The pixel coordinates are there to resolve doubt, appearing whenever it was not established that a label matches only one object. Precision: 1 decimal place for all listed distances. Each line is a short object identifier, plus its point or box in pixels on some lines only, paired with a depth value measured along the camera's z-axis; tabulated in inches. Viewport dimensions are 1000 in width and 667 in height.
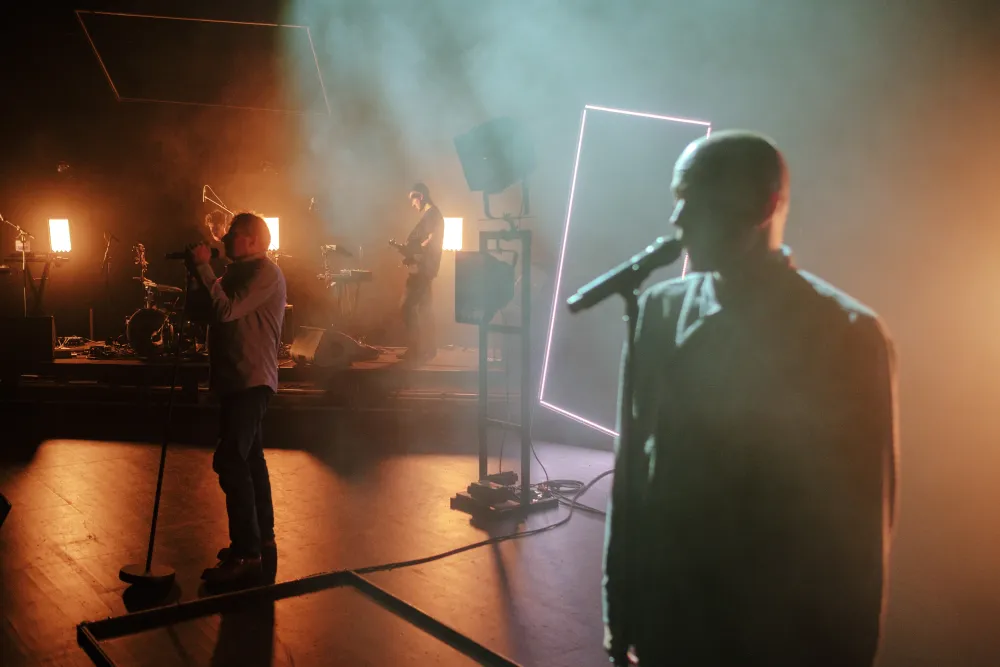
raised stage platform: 280.8
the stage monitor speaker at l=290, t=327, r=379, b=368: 288.2
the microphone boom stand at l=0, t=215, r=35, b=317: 340.2
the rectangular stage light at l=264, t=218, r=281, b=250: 388.5
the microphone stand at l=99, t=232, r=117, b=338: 394.3
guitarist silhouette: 290.8
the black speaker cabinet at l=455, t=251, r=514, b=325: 176.6
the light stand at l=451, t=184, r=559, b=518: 169.6
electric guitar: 295.4
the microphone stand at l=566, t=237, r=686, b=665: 49.2
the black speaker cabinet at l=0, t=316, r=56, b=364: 285.1
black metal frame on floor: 105.3
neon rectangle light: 228.2
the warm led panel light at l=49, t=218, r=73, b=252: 395.2
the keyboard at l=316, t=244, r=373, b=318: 352.5
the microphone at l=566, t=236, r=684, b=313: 48.9
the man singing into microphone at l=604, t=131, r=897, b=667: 42.7
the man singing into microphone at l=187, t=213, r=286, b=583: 122.8
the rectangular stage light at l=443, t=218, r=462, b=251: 385.1
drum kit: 311.0
